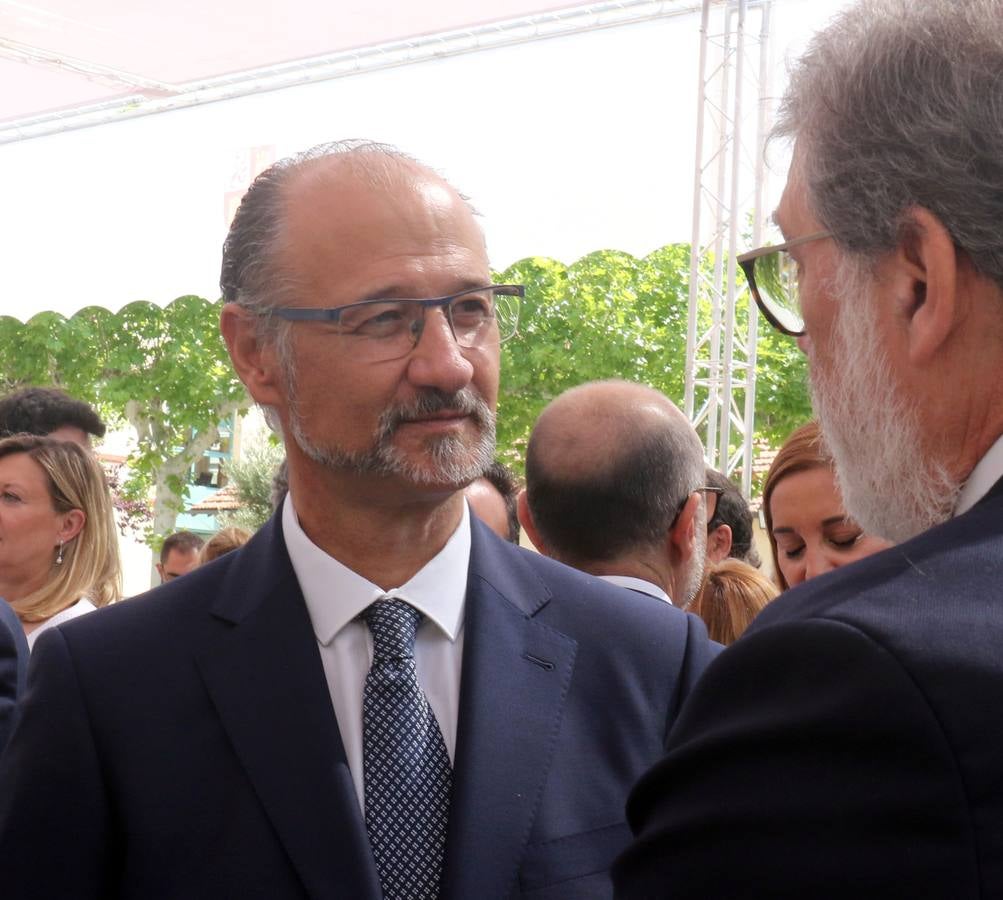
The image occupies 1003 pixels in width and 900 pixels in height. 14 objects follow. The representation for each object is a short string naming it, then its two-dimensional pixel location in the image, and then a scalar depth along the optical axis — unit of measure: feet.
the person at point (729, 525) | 14.05
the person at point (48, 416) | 17.48
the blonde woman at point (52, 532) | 14.70
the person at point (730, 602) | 11.81
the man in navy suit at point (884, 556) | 3.20
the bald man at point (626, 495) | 8.96
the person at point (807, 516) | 10.75
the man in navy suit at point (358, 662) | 5.51
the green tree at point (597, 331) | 47.55
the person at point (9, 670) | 8.63
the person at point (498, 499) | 14.06
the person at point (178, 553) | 29.78
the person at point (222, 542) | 20.29
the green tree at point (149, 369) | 55.21
